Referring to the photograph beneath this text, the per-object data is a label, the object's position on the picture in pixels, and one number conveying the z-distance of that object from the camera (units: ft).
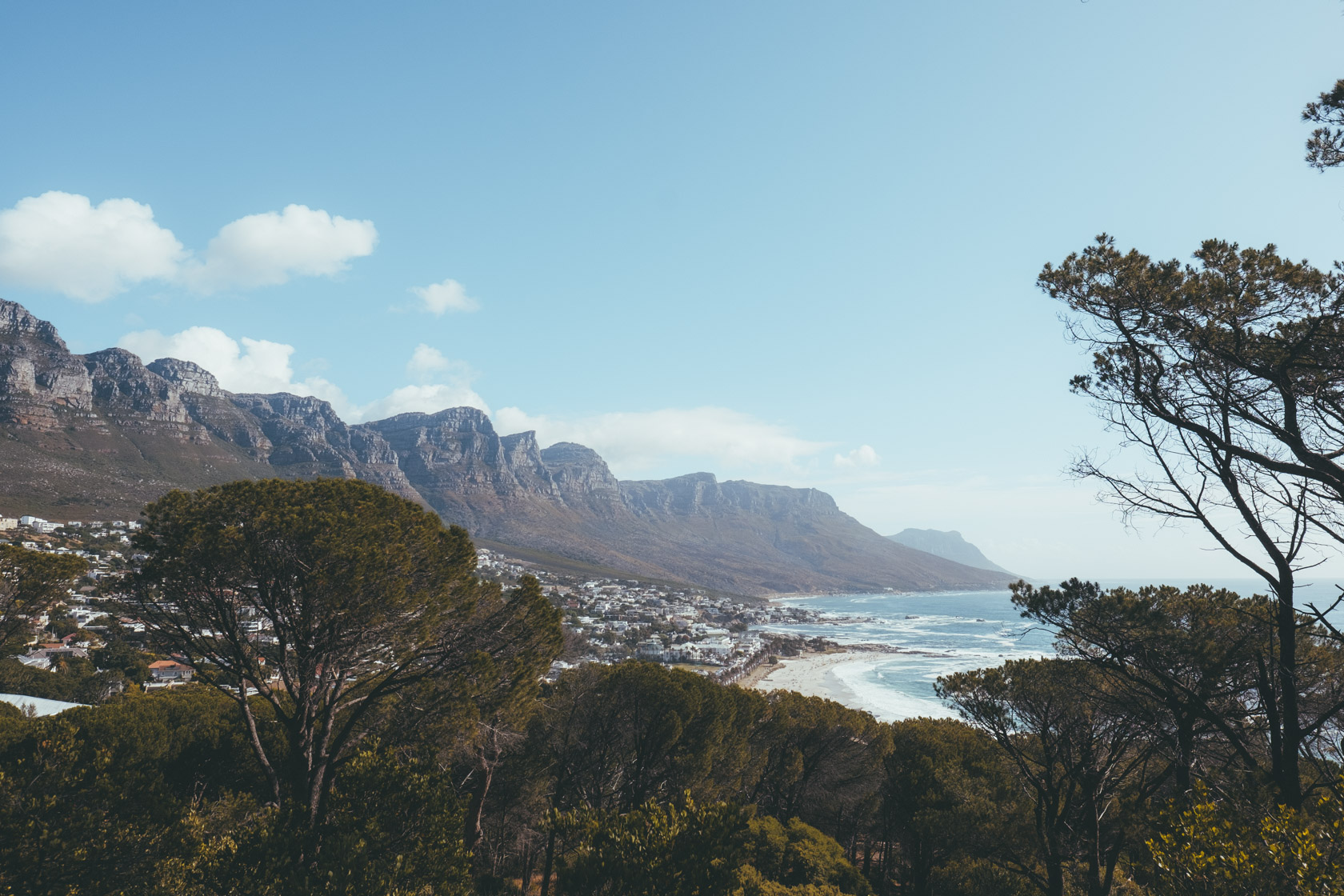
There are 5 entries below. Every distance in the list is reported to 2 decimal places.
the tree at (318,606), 34.12
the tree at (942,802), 50.26
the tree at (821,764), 71.26
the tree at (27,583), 44.83
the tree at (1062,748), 36.91
